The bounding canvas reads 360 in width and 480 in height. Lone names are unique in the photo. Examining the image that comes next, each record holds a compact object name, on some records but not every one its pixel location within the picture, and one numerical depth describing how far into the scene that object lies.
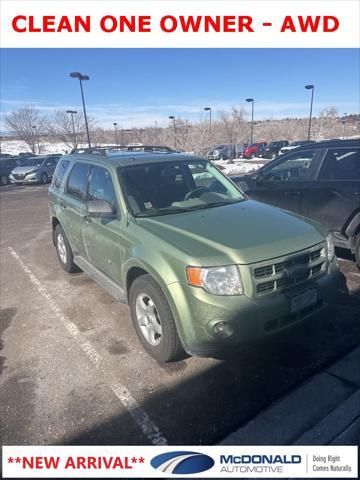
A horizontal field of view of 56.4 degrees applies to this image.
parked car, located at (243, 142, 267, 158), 40.72
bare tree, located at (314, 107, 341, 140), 60.39
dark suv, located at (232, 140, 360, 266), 4.90
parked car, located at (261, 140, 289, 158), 38.00
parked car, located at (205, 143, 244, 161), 36.80
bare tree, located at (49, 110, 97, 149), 41.59
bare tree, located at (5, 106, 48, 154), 50.94
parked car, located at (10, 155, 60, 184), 21.56
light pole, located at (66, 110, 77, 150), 40.03
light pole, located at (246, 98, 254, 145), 42.90
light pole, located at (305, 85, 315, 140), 35.23
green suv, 2.63
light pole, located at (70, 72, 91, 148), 22.33
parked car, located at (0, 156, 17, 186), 23.16
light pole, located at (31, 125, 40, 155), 51.30
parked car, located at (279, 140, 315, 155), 34.06
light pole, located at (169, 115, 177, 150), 28.25
